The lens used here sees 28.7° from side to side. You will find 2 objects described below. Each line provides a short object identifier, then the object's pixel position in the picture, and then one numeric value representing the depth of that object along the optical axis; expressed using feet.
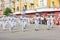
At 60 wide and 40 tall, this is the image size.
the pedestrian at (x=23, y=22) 41.04
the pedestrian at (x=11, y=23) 39.82
